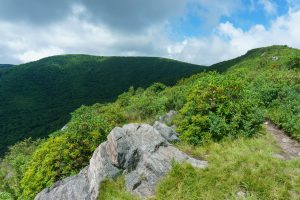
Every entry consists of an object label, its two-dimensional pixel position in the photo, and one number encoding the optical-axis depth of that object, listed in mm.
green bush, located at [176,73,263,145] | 9301
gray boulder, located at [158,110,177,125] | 11974
